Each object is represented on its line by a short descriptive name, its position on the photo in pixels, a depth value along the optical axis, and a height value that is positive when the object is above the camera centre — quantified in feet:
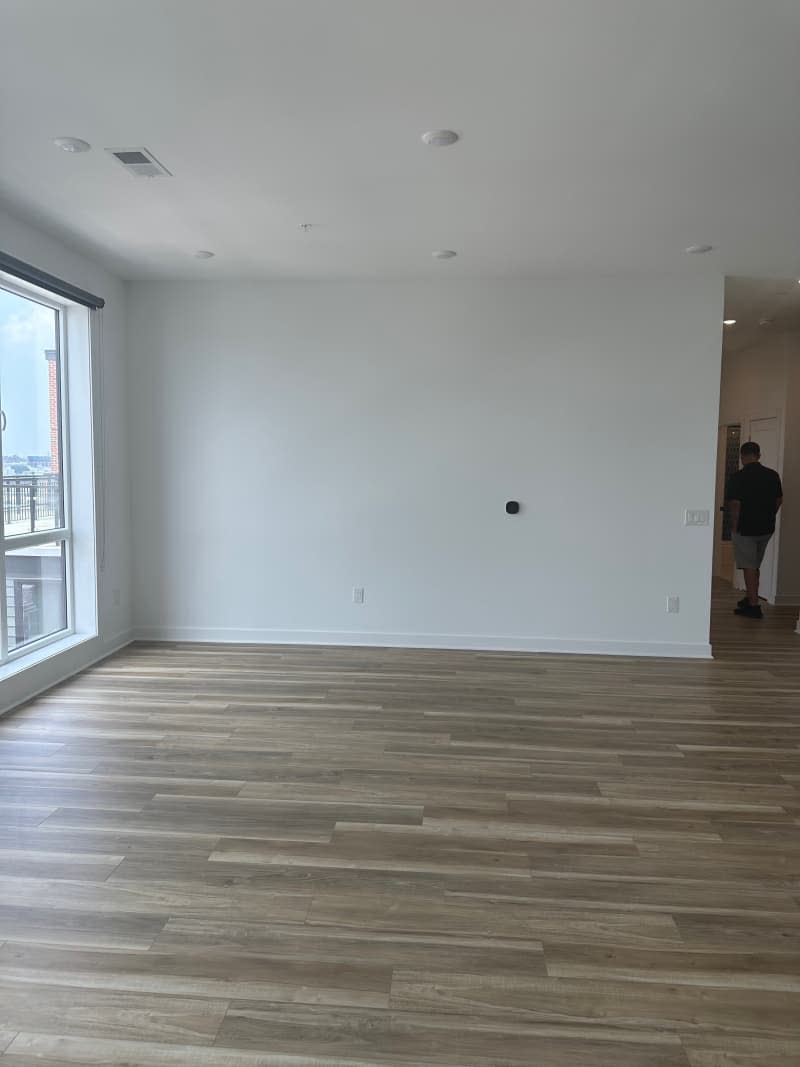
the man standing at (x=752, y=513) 22.98 -1.01
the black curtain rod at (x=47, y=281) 13.58 +3.76
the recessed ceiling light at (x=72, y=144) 10.47 +4.64
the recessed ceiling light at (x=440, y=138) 10.09 +4.61
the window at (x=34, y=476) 14.75 -0.10
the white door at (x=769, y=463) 25.57 +0.60
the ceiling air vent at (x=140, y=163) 10.95 +4.67
